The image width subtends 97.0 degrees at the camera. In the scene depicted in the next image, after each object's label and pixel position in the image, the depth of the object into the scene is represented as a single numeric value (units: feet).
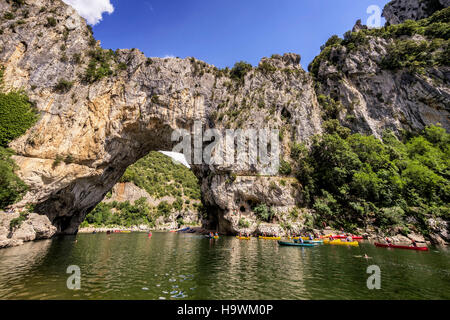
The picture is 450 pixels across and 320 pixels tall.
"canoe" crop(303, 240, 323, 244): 78.15
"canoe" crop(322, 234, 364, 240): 89.94
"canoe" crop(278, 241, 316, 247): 73.36
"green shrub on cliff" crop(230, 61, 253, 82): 140.87
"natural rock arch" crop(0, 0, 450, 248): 85.61
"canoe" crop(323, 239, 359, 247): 78.16
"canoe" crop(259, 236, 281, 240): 96.84
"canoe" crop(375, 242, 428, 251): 66.90
